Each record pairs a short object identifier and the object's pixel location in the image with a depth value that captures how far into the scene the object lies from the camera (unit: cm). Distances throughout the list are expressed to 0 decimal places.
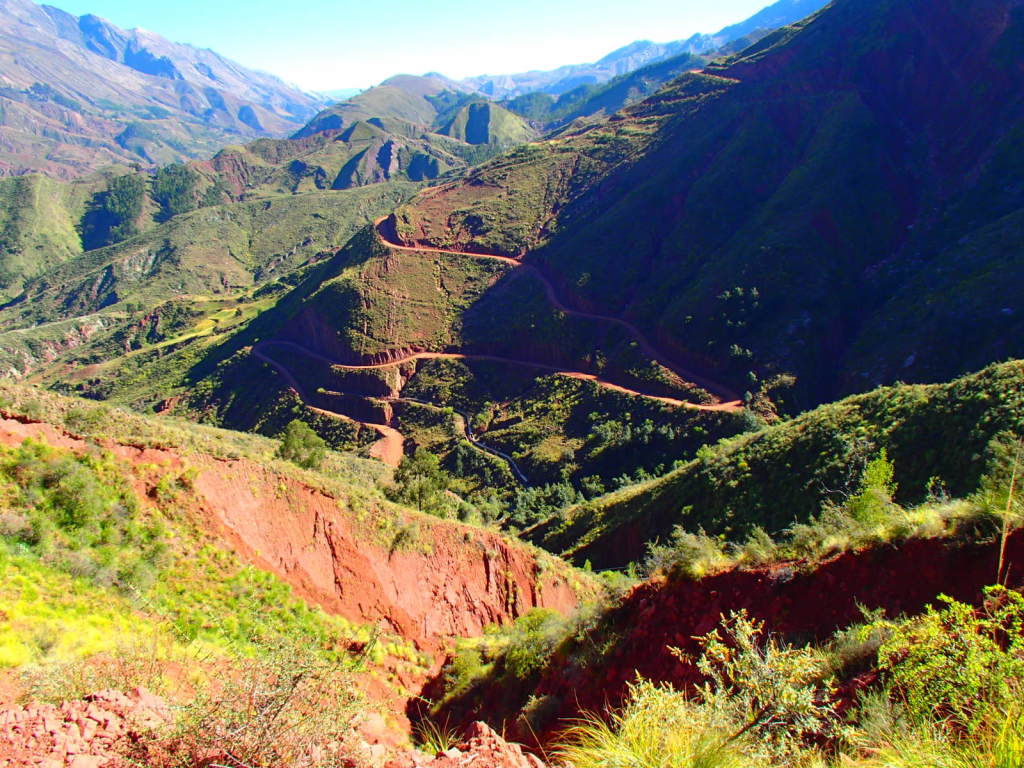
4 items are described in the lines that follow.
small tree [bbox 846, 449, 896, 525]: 1154
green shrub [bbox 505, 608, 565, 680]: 1433
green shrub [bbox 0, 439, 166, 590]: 1315
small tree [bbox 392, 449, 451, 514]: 3189
